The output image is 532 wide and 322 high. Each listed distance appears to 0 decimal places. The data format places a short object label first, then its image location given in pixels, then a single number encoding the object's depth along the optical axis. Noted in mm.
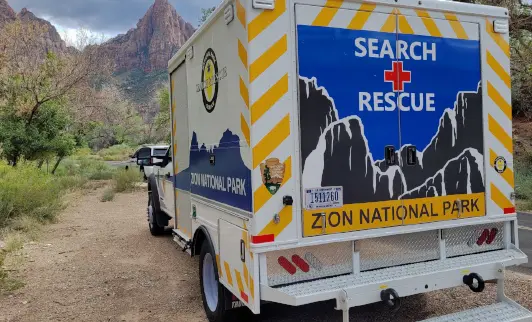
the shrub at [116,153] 43819
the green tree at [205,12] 26814
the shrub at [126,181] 16844
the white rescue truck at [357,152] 3305
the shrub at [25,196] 9438
